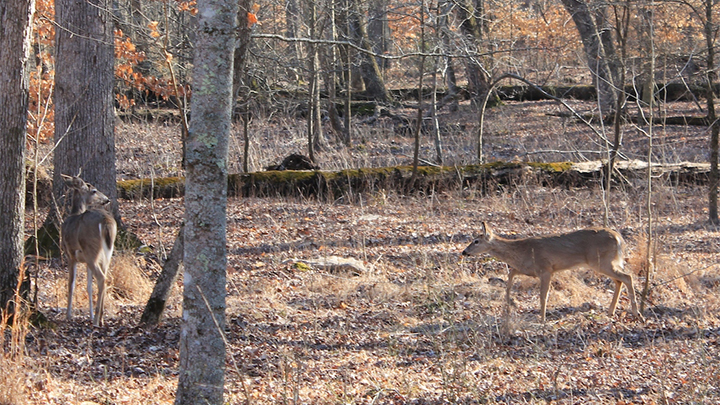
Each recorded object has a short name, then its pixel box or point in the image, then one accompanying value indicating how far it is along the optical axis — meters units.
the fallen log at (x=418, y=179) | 24.89
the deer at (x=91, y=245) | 13.40
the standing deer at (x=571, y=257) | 15.80
